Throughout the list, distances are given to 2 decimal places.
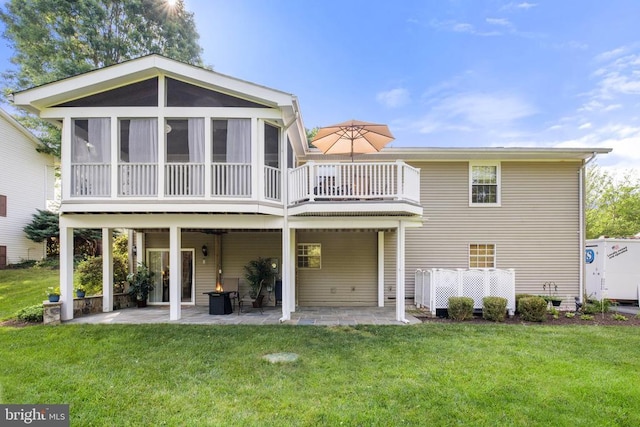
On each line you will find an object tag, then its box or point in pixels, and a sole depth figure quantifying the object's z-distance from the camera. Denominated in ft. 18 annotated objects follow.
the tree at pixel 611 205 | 70.33
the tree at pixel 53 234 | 58.44
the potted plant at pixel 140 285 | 34.35
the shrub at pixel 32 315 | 26.76
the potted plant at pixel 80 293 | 30.14
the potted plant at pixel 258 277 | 34.81
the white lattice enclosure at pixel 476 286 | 30.27
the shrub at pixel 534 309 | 28.53
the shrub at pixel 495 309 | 28.32
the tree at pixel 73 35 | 52.90
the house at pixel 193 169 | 26.37
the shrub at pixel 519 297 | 30.14
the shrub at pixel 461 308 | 28.53
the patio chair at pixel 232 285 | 33.24
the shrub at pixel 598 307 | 32.09
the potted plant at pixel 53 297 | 27.30
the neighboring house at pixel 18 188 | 55.21
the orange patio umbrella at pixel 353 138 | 28.45
